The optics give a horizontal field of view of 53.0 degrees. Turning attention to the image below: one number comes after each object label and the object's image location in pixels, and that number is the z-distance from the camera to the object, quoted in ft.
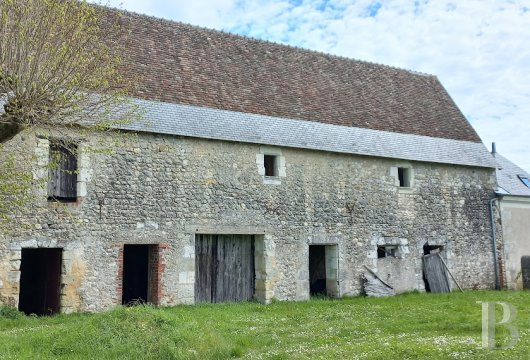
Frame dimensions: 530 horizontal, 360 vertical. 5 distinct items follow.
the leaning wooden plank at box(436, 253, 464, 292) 48.93
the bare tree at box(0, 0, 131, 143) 23.67
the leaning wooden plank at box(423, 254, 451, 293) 49.06
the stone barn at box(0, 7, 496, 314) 35.37
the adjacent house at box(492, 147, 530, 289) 53.57
